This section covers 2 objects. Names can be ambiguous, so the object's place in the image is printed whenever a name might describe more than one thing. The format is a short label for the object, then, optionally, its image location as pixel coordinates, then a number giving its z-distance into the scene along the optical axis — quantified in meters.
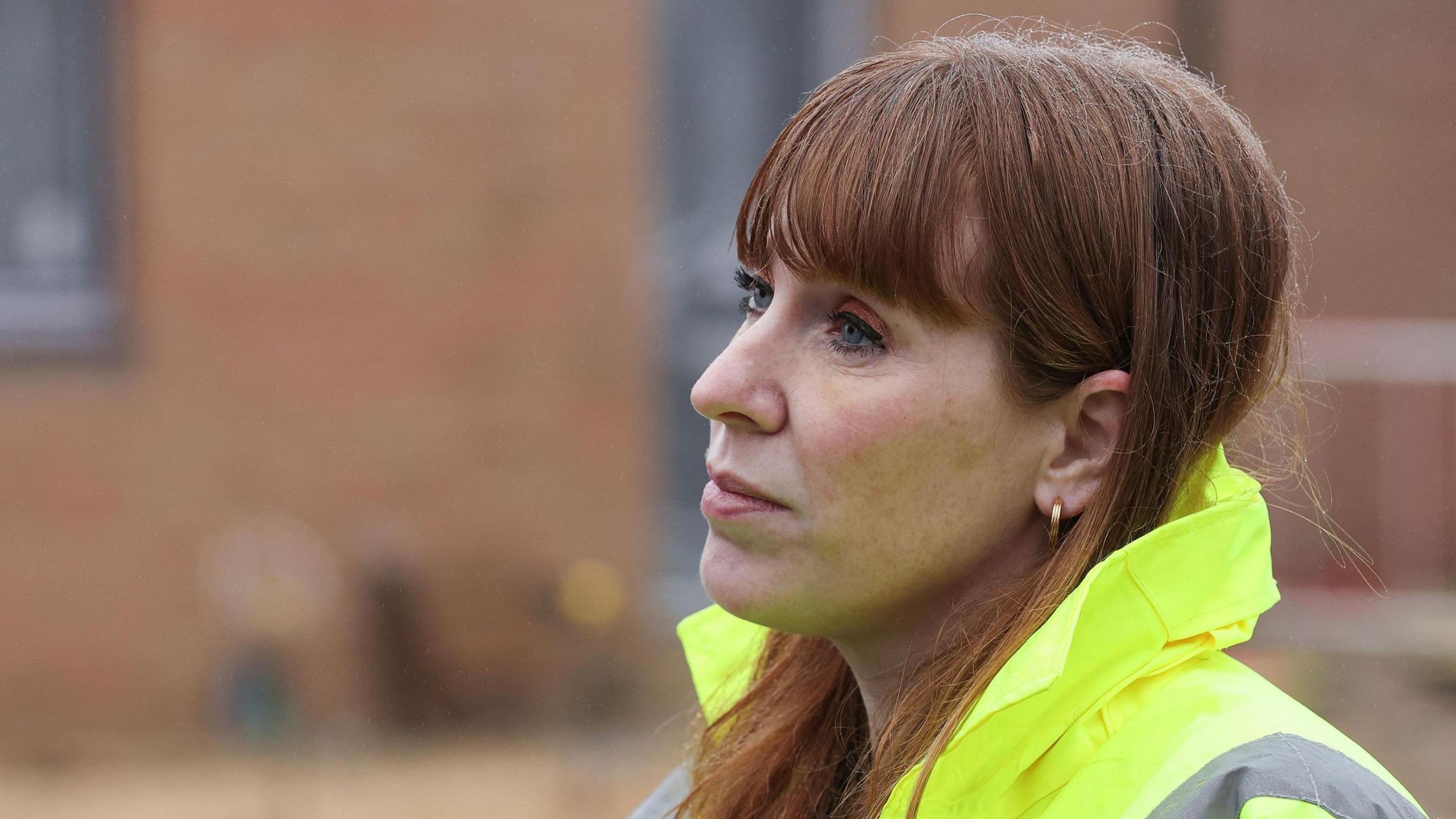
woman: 2.90
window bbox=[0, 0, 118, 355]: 9.41
